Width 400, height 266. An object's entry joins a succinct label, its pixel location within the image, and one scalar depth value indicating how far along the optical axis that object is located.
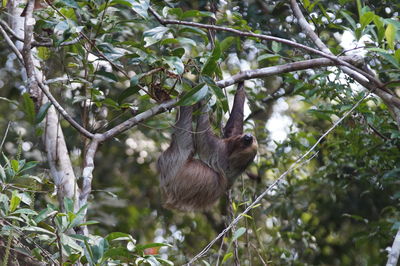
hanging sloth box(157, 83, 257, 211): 14.11
